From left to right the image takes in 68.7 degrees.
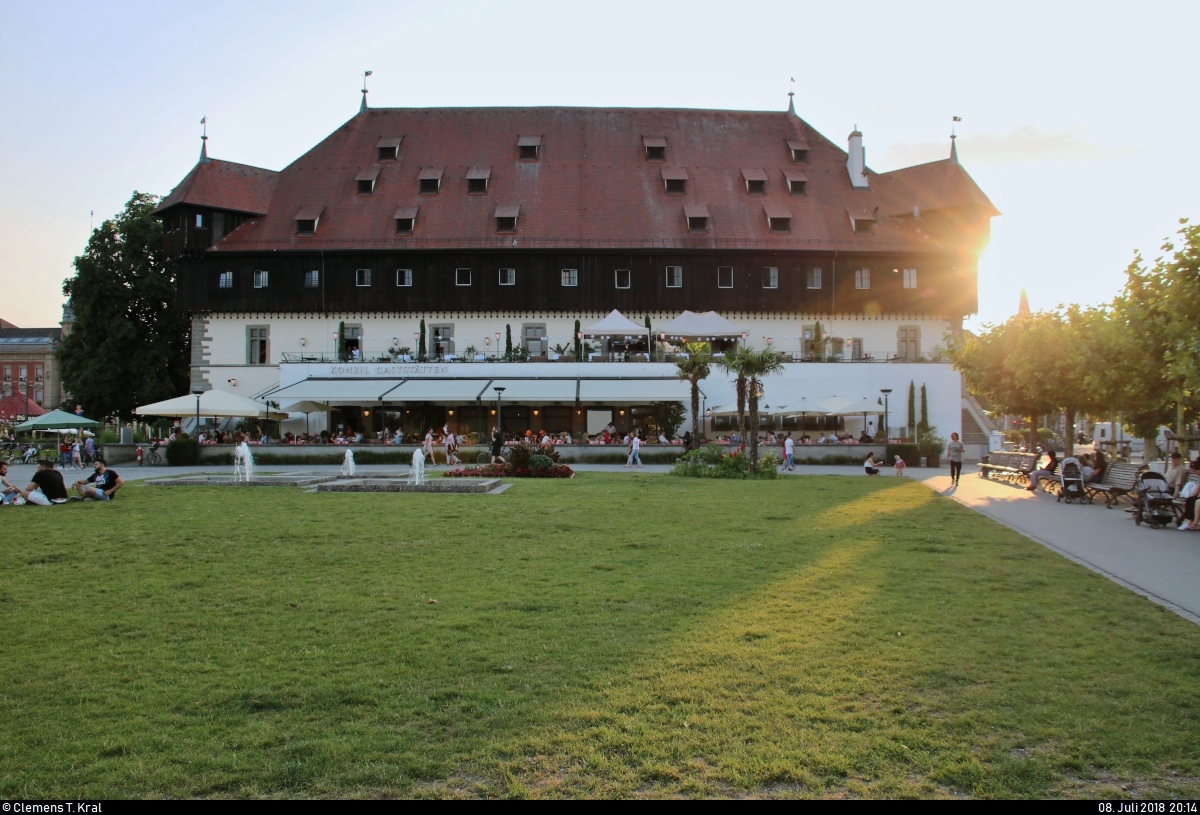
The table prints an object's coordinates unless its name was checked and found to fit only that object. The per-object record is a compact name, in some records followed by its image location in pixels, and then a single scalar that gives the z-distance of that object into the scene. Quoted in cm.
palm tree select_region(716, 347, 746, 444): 2681
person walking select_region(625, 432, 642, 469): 3203
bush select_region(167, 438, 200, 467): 3397
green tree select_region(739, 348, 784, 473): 2667
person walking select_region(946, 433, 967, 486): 2470
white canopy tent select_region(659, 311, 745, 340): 3938
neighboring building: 10531
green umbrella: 3638
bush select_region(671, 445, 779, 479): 2572
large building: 4259
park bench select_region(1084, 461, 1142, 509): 1898
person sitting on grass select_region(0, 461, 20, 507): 1617
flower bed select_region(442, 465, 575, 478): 2378
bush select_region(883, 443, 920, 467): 3534
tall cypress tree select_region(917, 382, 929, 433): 4159
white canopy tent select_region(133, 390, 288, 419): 3594
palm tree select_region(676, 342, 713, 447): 3011
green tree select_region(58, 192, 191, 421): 4534
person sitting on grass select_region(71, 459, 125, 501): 1747
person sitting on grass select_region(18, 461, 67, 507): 1631
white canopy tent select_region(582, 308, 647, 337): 3881
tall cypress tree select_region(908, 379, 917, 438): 4178
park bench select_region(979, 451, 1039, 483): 2502
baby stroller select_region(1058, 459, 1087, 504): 1973
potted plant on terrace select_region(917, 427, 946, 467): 3625
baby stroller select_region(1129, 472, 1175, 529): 1523
